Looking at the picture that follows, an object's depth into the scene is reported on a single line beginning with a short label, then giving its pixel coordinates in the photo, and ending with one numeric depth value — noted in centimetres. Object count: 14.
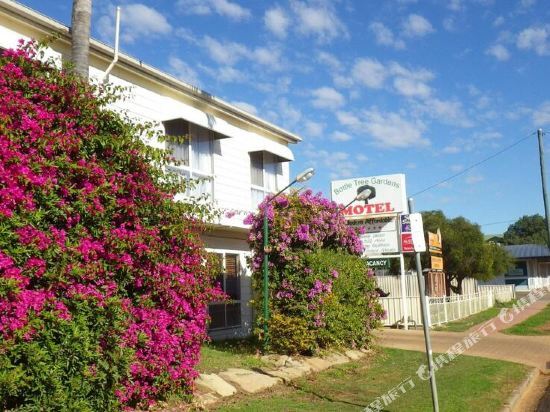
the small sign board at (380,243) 2231
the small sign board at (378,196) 2283
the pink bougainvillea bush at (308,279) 1239
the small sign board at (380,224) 2264
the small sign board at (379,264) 2118
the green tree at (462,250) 3725
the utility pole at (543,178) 2389
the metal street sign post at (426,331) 717
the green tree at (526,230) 11844
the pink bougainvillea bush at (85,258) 547
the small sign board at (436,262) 2840
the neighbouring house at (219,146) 1353
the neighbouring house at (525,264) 6394
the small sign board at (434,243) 2818
